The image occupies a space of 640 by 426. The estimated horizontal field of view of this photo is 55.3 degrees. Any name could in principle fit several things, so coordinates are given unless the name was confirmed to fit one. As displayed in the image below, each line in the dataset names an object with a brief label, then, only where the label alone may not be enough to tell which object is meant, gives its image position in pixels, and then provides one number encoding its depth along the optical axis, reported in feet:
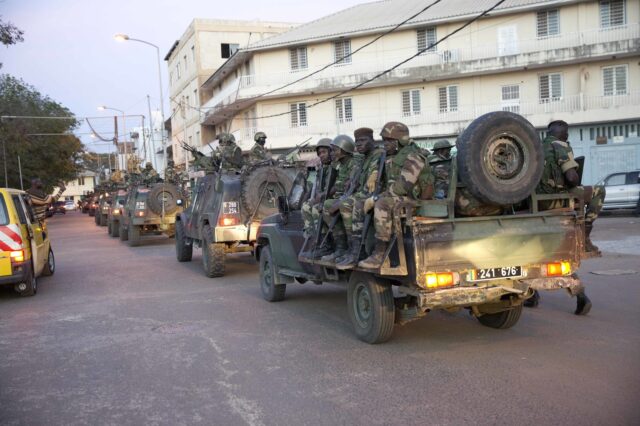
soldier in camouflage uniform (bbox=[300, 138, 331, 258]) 23.63
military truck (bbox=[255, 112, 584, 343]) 17.63
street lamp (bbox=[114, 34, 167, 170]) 104.94
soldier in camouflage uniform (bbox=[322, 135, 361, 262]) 21.85
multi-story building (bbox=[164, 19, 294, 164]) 154.10
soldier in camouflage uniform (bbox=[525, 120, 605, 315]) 20.36
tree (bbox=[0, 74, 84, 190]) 137.80
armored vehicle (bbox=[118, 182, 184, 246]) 62.49
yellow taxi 30.94
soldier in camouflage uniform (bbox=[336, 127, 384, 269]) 20.13
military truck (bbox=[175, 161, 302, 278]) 37.29
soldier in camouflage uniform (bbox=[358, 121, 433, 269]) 17.95
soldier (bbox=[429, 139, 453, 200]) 19.92
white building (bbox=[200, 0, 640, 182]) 96.43
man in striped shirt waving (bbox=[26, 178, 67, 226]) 41.11
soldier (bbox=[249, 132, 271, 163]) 46.09
